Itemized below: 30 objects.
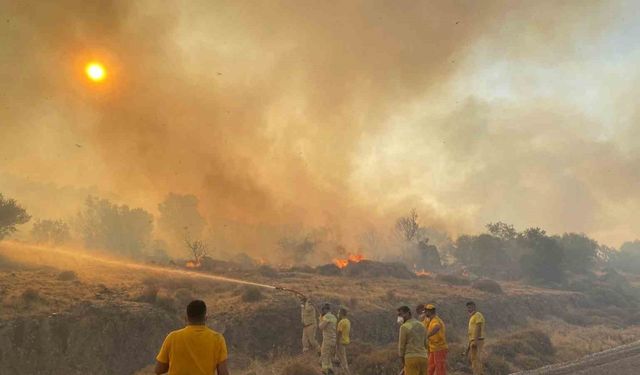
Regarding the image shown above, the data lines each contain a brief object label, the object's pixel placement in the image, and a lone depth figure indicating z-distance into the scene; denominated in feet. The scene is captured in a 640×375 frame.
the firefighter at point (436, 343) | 34.09
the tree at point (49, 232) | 172.65
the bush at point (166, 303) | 61.77
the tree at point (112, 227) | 200.23
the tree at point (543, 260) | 175.32
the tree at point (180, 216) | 234.99
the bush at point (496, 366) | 47.72
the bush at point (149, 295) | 62.64
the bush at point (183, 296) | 66.09
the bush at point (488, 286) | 120.98
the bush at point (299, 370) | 43.93
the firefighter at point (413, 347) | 27.89
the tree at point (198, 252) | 130.93
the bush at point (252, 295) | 70.64
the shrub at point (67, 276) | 73.72
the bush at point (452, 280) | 137.39
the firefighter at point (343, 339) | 42.98
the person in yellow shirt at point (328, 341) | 41.75
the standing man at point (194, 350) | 16.05
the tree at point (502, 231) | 239.05
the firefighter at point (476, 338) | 40.24
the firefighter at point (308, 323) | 51.93
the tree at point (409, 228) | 232.94
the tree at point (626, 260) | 302.62
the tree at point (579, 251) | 215.96
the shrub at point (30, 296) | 53.88
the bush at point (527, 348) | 54.60
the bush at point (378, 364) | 45.73
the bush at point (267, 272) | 114.62
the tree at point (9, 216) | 120.67
